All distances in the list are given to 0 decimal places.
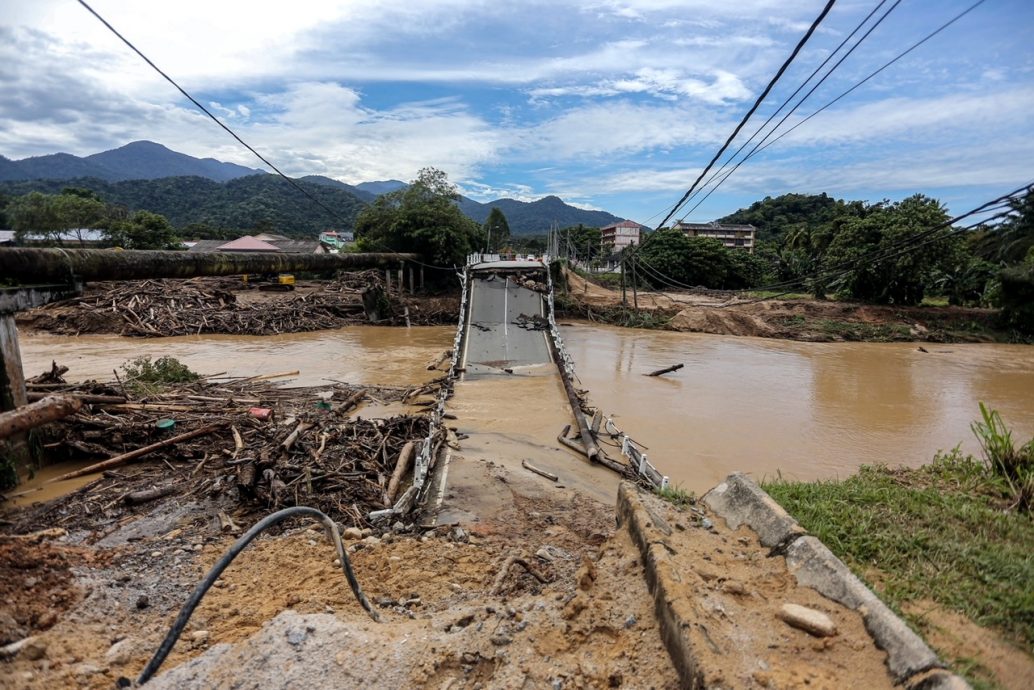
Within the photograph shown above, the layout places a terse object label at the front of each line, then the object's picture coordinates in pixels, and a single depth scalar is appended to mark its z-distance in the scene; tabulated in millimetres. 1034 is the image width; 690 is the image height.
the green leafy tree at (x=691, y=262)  38125
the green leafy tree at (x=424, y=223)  24156
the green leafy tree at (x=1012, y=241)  24641
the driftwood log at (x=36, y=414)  3148
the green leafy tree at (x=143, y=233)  34812
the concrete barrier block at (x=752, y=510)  3098
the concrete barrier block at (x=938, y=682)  1815
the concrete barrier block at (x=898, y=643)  1995
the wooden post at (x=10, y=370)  6160
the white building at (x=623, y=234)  90438
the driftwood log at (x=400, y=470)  5375
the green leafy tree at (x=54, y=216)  34156
